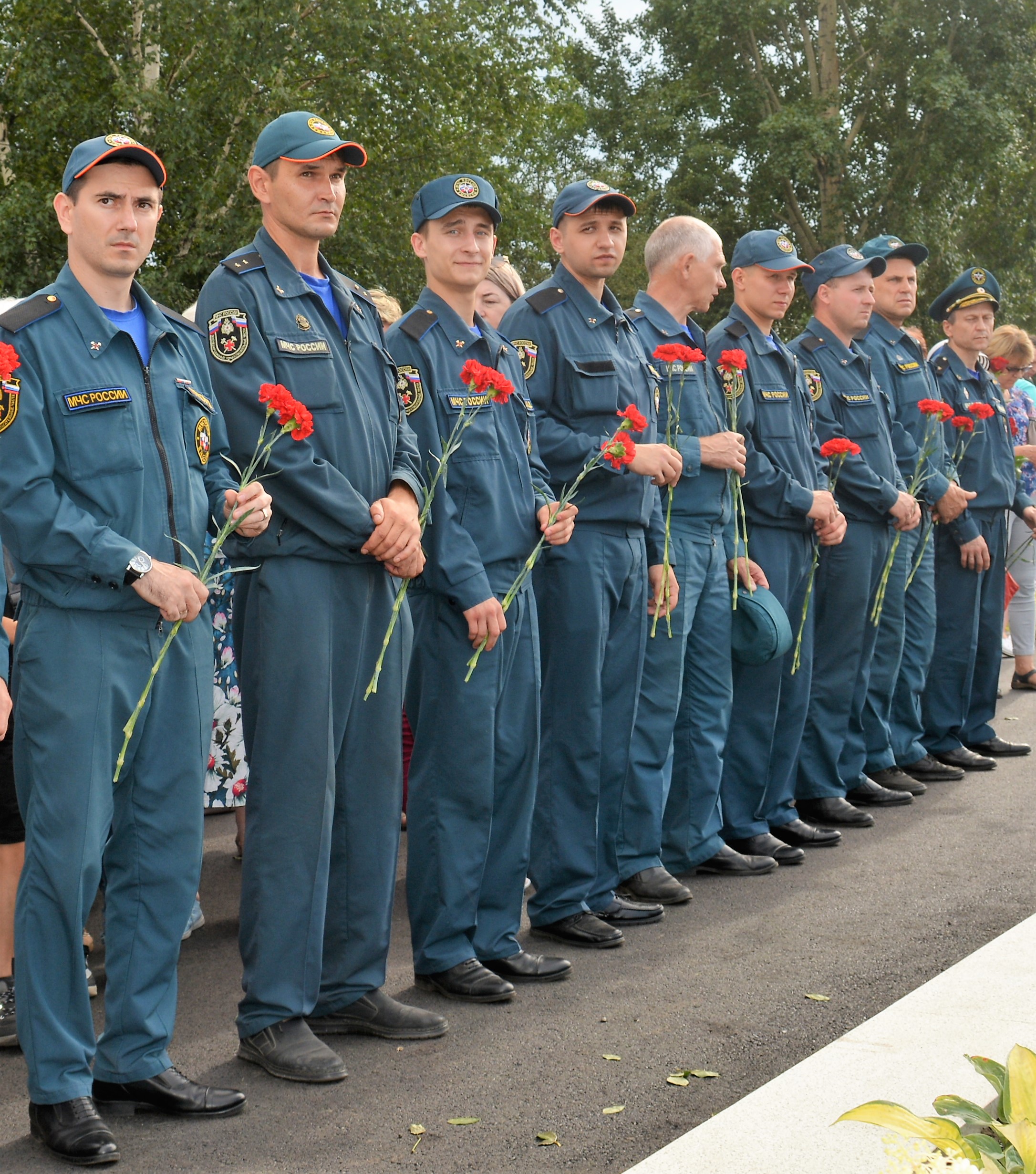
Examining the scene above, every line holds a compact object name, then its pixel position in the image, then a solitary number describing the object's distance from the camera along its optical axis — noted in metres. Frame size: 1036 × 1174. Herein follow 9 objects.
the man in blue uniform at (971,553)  8.07
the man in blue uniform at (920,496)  7.48
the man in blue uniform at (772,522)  6.25
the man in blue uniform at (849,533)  6.90
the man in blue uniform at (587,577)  5.05
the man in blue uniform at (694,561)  5.73
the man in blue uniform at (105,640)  3.38
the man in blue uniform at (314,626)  3.91
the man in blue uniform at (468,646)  4.49
